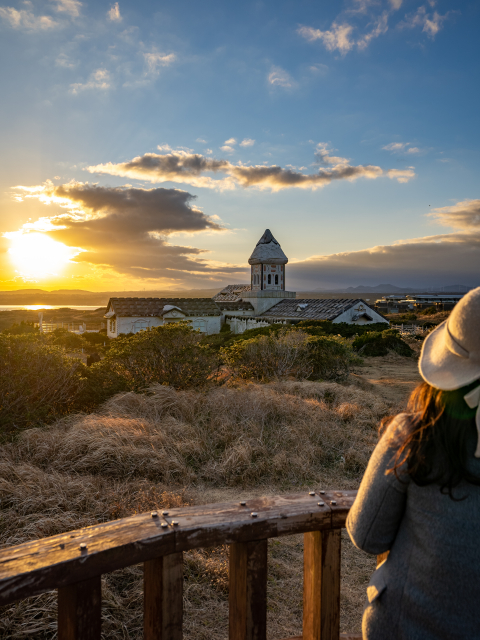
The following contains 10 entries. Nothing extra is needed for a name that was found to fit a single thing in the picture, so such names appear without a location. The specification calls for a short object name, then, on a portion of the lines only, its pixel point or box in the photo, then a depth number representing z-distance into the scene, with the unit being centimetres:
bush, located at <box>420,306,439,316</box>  5191
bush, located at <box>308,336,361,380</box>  1295
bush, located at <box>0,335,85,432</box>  670
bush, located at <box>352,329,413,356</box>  2106
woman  126
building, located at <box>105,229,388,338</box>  3225
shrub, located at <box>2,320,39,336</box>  1397
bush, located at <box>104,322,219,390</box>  936
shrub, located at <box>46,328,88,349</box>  1526
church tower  4459
